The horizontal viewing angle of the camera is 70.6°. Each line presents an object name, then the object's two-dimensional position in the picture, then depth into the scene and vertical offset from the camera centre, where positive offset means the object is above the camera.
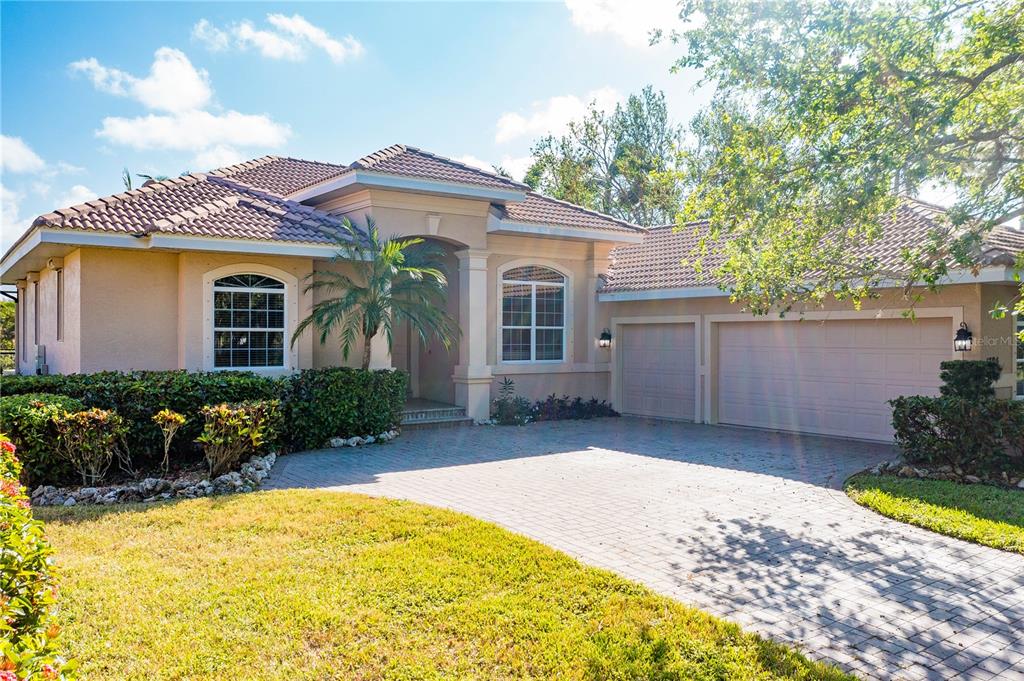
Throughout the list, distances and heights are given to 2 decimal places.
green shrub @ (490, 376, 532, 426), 15.60 -1.44
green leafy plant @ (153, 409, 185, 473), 9.32 -1.04
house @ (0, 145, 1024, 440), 12.34 +0.75
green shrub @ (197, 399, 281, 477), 9.41 -1.22
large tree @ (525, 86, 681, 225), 38.22 +9.85
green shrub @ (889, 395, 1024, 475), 9.70 -1.22
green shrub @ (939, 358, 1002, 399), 11.02 -0.52
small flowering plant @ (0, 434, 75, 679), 2.75 -1.21
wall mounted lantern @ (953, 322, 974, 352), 11.62 +0.06
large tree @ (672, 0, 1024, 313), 7.39 +2.44
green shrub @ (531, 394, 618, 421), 16.53 -1.55
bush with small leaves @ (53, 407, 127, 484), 8.69 -1.18
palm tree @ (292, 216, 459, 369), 12.68 +0.92
